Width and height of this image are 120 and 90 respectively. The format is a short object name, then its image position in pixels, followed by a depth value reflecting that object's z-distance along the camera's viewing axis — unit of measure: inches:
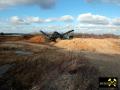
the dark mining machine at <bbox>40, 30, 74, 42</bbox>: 818.0
